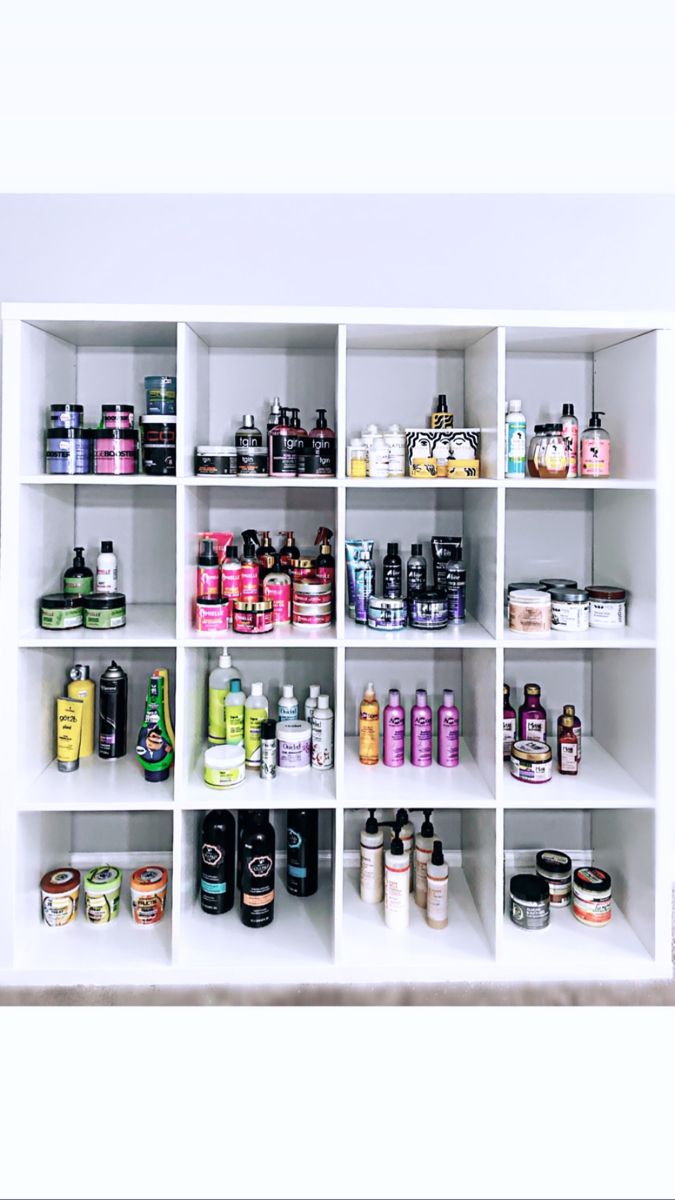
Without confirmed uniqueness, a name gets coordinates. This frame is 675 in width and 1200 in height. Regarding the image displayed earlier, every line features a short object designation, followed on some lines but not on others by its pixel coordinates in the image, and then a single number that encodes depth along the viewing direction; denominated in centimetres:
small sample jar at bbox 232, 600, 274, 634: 189
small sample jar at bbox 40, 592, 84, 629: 189
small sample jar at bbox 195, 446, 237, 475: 189
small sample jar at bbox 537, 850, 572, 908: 210
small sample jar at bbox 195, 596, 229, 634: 189
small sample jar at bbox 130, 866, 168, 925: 200
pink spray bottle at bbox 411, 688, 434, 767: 203
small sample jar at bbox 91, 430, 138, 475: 187
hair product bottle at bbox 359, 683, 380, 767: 203
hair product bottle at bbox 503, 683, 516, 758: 213
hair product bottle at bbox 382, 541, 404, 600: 199
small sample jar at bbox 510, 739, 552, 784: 196
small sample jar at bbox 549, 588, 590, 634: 193
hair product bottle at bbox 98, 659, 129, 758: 205
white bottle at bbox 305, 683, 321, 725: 205
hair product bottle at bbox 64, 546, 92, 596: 202
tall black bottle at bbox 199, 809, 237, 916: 199
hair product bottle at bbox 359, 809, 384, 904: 206
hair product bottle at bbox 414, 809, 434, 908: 207
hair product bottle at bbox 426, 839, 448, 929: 197
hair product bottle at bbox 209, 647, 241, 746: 204
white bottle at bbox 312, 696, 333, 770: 200
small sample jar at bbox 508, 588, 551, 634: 191
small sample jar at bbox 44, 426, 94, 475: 186
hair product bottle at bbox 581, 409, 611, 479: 193
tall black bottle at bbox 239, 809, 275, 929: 194
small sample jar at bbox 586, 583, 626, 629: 197
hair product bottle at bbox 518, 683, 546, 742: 209
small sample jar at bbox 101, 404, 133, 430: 191
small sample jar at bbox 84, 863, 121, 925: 200
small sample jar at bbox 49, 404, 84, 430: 190
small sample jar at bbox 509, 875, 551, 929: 198
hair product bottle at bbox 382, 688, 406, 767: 202
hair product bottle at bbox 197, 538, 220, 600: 192
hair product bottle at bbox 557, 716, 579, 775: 203
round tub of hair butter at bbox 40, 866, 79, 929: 198
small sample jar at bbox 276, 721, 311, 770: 199
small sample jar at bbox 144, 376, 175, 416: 189
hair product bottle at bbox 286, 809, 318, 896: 206
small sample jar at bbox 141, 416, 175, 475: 186
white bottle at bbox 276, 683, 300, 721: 204
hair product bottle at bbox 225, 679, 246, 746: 201
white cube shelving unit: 183
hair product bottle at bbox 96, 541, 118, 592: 203
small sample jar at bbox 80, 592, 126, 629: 191
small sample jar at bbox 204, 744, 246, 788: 190
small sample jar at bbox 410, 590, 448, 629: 194
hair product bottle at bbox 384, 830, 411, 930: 196
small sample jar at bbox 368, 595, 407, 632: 193
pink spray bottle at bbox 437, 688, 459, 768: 202
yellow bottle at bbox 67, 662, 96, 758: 207
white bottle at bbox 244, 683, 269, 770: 203
